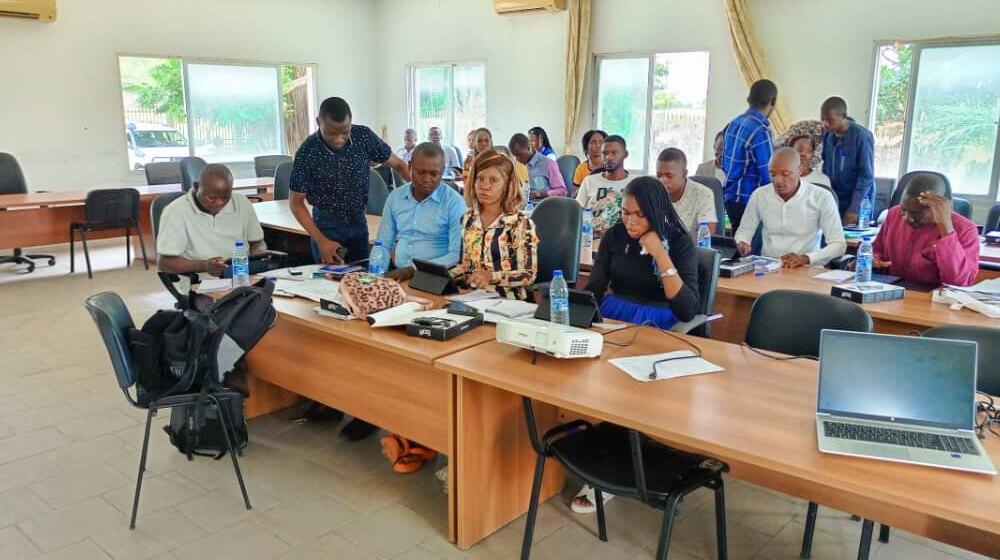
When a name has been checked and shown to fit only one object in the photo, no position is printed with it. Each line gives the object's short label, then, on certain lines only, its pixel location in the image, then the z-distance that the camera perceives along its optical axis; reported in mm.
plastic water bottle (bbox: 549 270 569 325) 2646
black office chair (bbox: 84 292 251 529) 2537
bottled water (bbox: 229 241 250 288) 3404
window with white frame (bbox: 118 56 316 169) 9461
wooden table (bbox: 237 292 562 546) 2539
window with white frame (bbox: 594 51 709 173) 8664
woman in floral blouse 3408
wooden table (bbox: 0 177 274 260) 6738
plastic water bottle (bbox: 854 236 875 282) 3346
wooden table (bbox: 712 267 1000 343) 2869
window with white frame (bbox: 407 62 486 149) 10805
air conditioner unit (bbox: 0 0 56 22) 7902
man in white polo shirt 3879
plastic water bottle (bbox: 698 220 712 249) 4043
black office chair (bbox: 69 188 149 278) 6846
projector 2281
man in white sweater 4023
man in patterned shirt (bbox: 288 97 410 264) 4082
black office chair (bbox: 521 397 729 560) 2043
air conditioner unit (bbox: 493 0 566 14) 9266
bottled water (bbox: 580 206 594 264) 4387
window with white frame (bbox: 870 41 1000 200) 6844
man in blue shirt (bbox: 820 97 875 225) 5211
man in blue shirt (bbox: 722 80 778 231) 5055
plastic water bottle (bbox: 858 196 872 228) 5225
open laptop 1718
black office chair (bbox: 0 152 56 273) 7289
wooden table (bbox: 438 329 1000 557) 1570
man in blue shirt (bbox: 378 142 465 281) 3650
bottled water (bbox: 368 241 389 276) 3658
